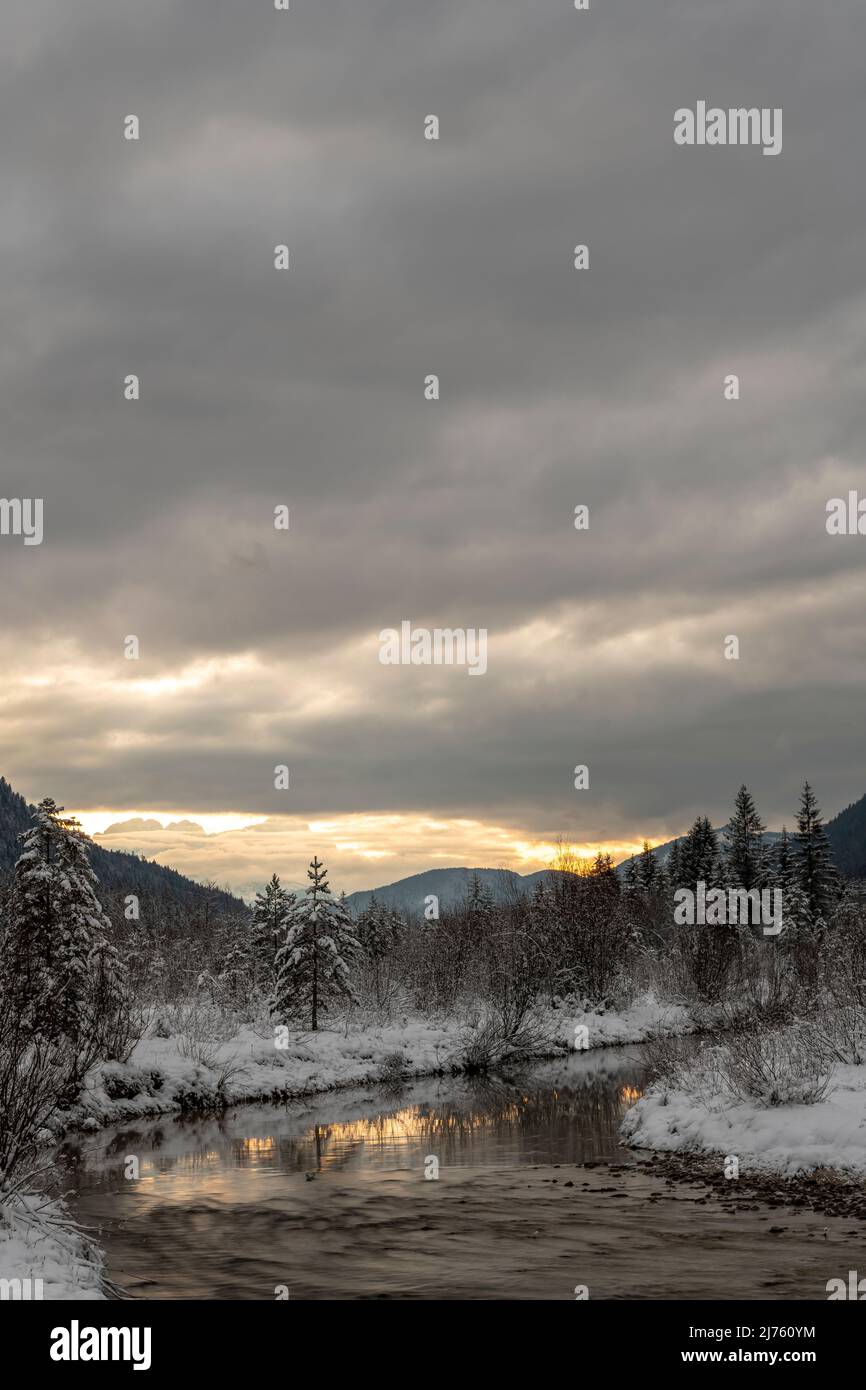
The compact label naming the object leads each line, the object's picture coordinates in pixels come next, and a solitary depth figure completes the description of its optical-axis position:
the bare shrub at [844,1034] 25.61
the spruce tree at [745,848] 76.69
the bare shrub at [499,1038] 42.75
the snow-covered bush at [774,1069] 22.17
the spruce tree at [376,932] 82.60
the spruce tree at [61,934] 30.52
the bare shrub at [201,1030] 34.97
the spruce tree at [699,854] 85.69
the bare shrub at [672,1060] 27.02
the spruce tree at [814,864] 72.54
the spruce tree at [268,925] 61.84
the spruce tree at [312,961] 43.81
